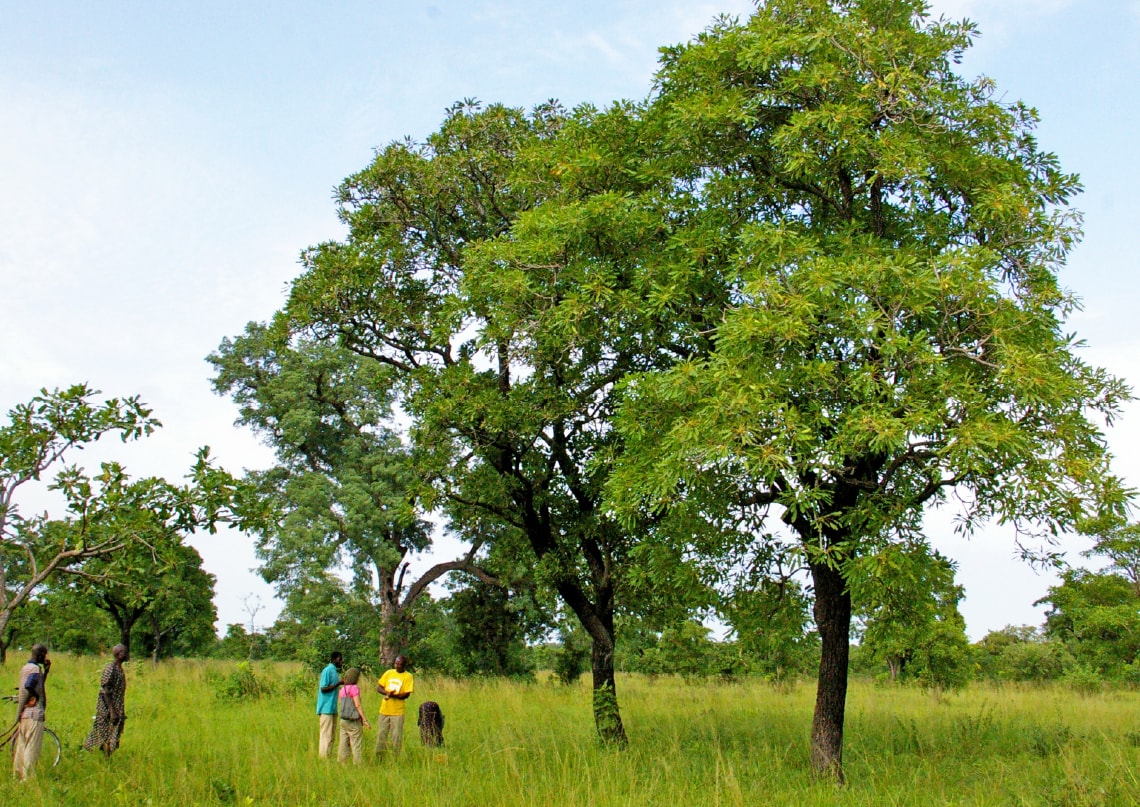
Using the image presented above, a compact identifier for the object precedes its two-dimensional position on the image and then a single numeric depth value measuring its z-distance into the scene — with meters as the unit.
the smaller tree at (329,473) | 28.23
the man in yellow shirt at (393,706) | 12.45
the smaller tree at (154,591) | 9.55
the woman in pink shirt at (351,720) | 11.72
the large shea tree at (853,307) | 8.78
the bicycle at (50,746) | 10.27
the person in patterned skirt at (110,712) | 11.20
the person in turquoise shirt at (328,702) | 12.09
